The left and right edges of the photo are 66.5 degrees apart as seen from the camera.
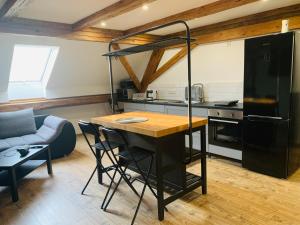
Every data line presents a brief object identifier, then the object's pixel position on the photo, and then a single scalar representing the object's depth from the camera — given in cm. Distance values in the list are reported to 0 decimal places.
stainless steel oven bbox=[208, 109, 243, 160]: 337
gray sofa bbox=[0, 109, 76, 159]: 394
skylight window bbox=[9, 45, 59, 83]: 462
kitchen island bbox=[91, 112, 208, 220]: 218
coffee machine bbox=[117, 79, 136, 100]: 588
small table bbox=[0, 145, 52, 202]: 271
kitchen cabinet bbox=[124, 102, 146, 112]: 522
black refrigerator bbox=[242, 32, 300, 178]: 274
